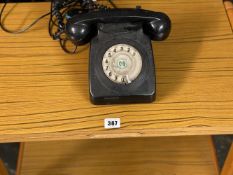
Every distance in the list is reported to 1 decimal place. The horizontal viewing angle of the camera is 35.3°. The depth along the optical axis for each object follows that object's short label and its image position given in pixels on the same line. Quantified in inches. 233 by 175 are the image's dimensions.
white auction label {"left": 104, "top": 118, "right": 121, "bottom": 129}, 24.1
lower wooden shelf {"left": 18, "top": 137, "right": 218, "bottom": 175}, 36.6
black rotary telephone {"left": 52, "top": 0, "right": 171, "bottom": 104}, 24.3
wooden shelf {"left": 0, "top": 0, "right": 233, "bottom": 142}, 24.2
